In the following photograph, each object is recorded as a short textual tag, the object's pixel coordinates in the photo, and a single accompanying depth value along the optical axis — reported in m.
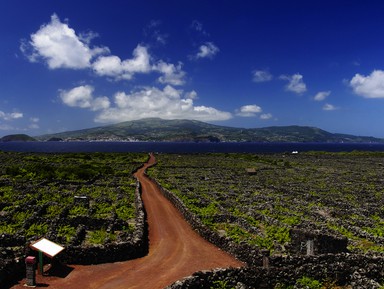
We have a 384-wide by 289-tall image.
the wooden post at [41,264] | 20.81
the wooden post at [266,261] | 21.23
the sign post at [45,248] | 20.62
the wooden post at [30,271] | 19.44
